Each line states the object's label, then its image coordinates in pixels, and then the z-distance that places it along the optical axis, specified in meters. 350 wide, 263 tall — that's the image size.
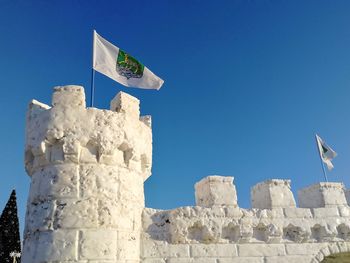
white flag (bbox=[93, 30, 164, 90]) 9.04
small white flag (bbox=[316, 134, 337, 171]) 11.74
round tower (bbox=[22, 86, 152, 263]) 6.73
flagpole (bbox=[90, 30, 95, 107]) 8.25
